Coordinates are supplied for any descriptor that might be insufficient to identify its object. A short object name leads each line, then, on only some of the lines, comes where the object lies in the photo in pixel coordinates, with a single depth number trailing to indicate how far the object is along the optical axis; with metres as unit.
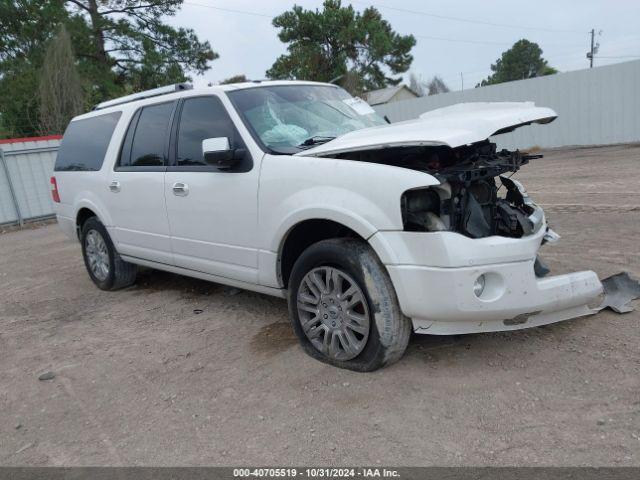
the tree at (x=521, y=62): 67.62
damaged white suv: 3.07
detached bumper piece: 4.00
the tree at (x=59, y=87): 18.55
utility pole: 55.84
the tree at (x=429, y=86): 61.13
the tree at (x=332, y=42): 34.31
